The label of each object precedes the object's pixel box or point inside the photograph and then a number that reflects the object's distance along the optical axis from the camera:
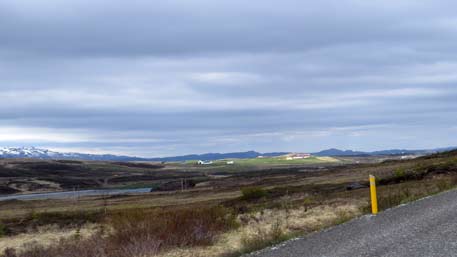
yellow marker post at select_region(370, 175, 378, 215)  16.66
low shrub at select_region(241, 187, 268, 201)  42.44
